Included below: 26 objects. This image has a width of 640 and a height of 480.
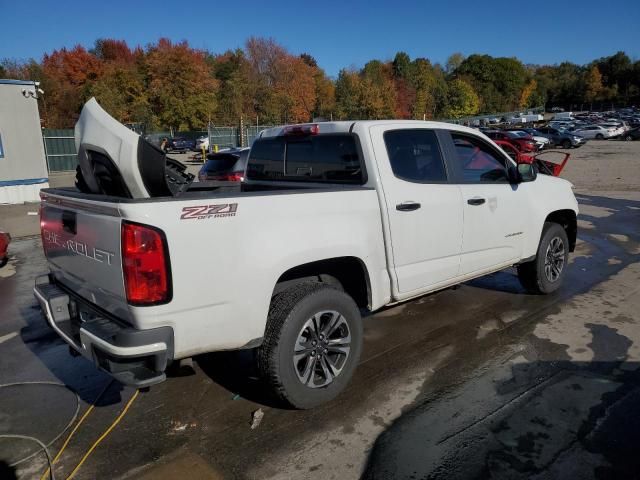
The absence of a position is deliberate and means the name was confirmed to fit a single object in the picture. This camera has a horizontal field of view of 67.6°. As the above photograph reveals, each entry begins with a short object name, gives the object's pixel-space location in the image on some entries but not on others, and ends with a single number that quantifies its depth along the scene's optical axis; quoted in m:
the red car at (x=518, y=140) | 29.11
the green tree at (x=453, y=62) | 122.19
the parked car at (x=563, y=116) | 79.68
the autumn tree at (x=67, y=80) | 46.56
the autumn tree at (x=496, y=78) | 106.72
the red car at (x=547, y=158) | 11.21
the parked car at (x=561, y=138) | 37.72
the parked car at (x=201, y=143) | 37.38
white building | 13.69
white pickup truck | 2.54
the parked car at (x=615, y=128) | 46.92
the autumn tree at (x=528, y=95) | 114.25
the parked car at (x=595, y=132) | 46.56
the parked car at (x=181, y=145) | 38.73
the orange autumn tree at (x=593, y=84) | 112.00
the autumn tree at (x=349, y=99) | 58.22
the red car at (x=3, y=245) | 7.43
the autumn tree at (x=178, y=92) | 51.34
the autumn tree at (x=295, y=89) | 59.09
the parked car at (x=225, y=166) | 9.99
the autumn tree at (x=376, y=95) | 59.03
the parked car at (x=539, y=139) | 34.96
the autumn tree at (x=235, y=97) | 53.75
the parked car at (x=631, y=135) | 44.12
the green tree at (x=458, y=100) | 84.81
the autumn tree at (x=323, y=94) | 65.03
